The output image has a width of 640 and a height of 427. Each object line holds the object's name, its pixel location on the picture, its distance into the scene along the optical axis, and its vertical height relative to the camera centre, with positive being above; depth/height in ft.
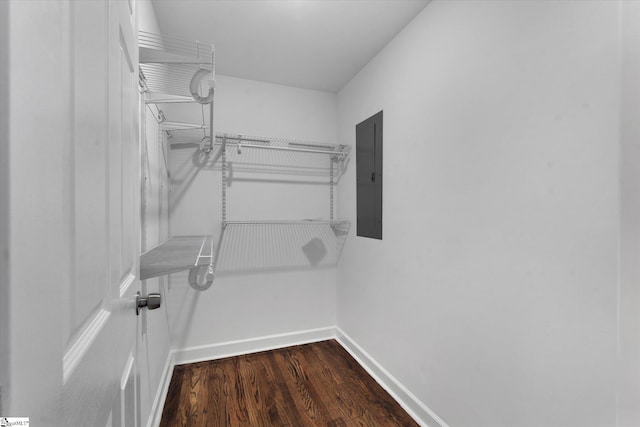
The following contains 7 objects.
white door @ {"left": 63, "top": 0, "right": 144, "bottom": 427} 1.31 -0.05
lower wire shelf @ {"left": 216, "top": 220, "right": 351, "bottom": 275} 7.57 -0.99
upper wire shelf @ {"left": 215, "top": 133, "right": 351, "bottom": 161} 7.01 +1.83
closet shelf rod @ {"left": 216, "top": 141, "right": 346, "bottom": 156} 7.02 +1.67
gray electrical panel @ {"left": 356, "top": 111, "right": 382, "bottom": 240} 6.51 +0.88
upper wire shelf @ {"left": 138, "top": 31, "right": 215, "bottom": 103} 3.39 +2.30
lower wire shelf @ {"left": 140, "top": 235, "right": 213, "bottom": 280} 3.07 -0.64
